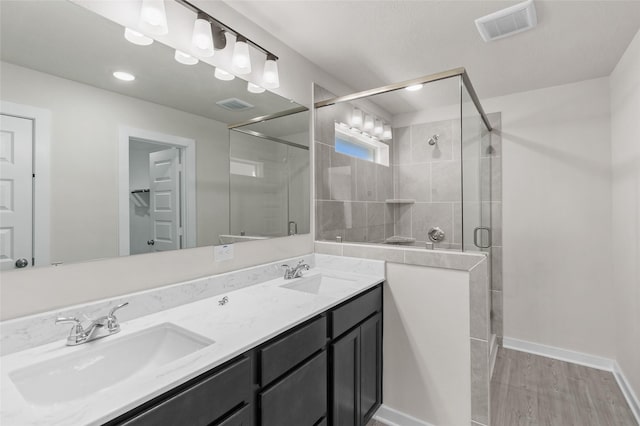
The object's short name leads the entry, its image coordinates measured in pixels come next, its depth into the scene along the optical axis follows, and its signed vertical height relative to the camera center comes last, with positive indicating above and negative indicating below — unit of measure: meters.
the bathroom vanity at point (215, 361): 0.81 -0.49
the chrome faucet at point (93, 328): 1.06 -0.41
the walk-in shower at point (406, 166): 2.24 +0.46
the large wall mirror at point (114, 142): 1.04 +0.32
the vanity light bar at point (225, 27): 1.46 +0.99
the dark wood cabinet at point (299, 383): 0.88 -0.64
